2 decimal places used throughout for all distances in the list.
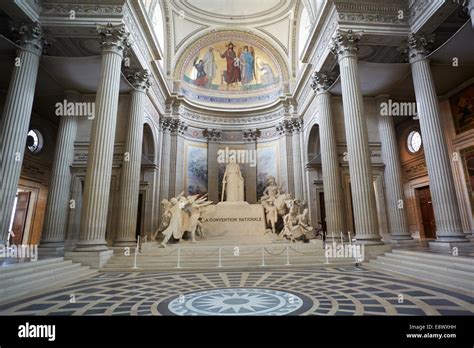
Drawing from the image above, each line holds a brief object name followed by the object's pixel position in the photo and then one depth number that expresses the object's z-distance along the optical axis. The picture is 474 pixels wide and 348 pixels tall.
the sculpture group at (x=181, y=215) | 9.52
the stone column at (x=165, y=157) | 15.60
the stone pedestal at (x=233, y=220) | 11.13
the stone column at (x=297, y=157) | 16.03
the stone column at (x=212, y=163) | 17.70
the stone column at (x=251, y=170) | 17.97
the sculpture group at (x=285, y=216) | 10.45
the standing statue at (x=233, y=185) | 12.90
